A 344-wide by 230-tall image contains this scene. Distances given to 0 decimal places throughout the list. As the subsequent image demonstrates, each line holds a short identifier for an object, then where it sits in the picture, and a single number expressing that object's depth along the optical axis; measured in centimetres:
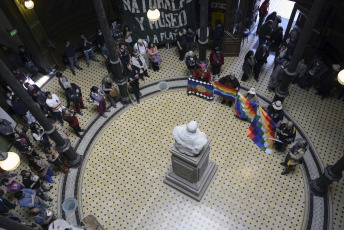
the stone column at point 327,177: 731
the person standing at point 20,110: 967
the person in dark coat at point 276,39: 1132
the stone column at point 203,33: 963
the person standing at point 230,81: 973
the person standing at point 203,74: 1027
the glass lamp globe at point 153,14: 870
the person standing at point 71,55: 1124
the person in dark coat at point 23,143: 866
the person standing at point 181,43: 1152
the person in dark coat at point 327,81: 977
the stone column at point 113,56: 815
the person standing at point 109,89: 1004
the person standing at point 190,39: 1150
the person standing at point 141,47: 1122
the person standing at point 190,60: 1095
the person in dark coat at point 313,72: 1008
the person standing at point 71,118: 920
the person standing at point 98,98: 990
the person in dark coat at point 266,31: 1147
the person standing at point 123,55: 1088
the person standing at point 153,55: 1138
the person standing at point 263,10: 1248
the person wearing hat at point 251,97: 937
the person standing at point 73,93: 1001
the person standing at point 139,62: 1079
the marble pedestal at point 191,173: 737
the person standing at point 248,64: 1058
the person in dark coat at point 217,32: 1146
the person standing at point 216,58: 1096
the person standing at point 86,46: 1154
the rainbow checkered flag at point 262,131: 885
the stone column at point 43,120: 638
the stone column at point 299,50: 746
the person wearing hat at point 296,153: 789
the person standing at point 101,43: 1180
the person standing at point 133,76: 1023
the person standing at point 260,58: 1069
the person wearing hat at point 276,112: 886
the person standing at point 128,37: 1176
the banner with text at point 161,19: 1134
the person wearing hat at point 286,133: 840
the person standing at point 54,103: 946
